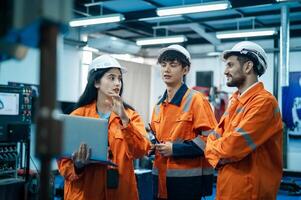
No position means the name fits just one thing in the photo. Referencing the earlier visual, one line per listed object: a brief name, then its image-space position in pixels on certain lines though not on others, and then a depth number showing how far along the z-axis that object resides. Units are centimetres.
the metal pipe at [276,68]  998
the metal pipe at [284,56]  798
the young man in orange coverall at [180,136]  242
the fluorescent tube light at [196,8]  574
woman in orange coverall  211
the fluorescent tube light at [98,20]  670
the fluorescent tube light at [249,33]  769
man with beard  206
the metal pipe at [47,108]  64
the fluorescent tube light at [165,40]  833
